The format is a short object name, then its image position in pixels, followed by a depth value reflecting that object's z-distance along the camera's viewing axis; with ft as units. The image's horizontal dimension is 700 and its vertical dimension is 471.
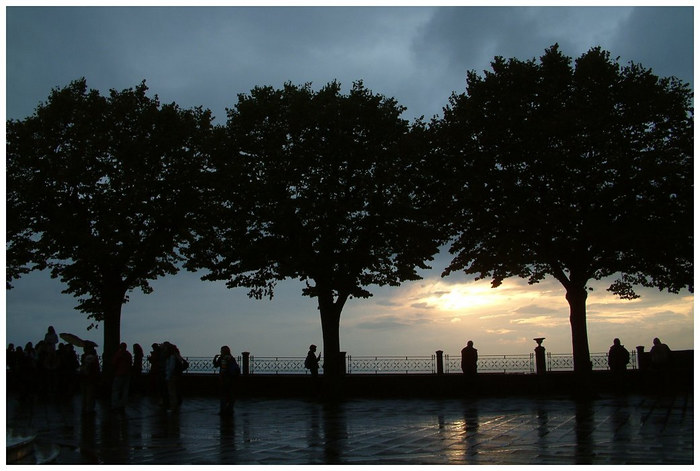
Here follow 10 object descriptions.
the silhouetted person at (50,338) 78.84
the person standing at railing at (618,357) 98.12
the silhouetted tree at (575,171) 90.94
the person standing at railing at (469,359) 98.02
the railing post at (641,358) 109.60
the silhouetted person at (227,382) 64.64
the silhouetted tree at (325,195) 97.71
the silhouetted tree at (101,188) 107.76
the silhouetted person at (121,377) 66.74
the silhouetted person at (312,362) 102.12
